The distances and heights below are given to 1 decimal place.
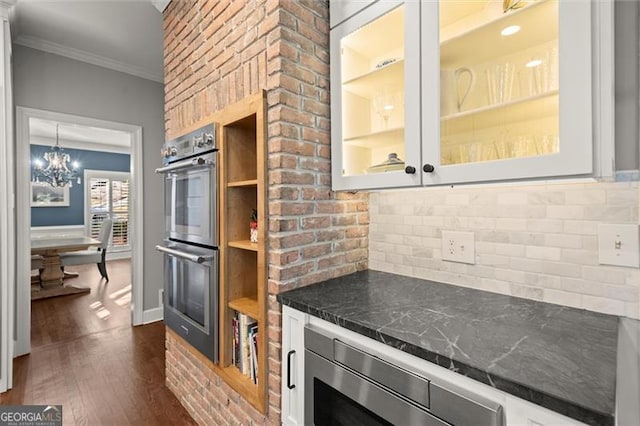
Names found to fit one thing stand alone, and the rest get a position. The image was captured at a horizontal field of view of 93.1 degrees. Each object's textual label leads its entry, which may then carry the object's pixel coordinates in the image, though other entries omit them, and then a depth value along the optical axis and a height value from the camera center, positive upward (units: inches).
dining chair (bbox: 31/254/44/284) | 178.7 -29.0
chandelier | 217.3 +32.2
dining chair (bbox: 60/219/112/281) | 195.0 -28.7
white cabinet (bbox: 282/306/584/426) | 26.0 -17.5
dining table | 171.2 -31.6
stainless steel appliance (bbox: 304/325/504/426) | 29.6 -20.9
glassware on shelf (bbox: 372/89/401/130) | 52.6 +19.3
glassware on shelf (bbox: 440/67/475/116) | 43.5 +17.8
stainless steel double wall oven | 63.7 -6.4
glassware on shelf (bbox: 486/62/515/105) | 40.4 +17.5
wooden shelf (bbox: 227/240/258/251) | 57.3 -6.4
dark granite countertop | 25.5 -14.4
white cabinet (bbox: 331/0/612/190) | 33.4 +16.8
